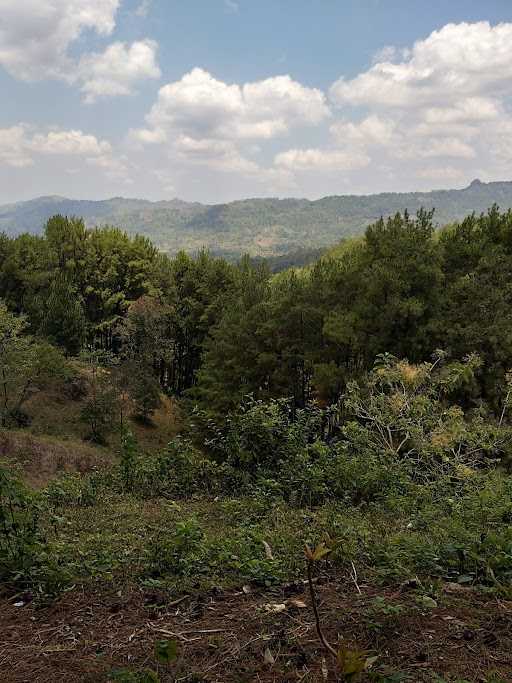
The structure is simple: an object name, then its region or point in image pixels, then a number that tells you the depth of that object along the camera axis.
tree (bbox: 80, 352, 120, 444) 26.20
